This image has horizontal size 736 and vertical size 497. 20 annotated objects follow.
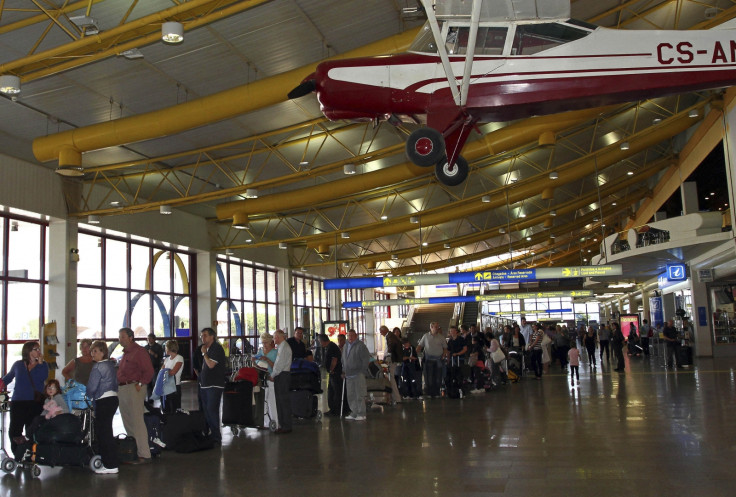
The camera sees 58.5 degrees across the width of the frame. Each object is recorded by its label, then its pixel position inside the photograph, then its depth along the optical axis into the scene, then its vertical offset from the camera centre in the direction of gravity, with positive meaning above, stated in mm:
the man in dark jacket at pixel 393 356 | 13344 -657
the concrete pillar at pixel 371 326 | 45872 -6
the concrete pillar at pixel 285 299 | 32250 +1489
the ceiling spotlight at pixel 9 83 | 9859 +3848
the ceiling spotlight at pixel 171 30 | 8750 +4026
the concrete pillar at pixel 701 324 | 25141 -456
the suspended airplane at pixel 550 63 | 5840 +2262
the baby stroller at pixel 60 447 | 7602 -1254
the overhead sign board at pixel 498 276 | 22062 +1546
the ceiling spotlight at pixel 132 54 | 9586 +4137
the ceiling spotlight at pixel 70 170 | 13383 +3423
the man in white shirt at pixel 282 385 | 10180 -856
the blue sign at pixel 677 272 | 24538 +1512
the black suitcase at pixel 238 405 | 10242 -1151
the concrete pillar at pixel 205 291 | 25125 +1601
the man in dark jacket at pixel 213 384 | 9250 -735
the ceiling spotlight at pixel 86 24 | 9031 +4330
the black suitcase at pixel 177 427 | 8789 -1235
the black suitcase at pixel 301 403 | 11305 -1279
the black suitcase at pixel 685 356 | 20391 -1340
